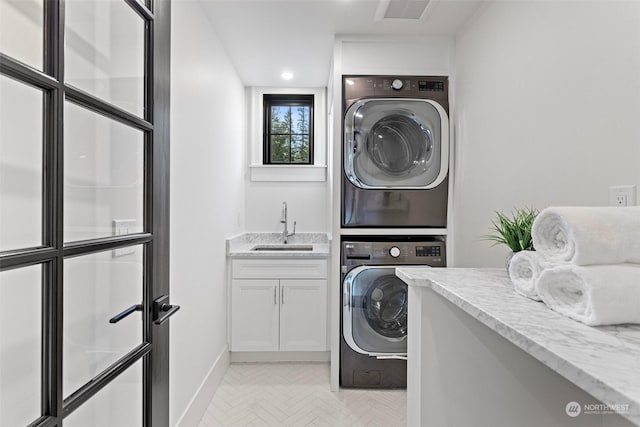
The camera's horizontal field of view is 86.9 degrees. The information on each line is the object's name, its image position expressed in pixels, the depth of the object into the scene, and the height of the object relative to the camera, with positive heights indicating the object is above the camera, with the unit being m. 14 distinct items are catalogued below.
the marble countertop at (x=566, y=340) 0.46 -0.23
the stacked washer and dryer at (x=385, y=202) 2.37 +0.06
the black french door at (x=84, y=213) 0.65 -0.01
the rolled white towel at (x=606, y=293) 0.67 -0.16
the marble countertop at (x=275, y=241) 2.87 -0.31
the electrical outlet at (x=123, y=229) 0.99 -0.06
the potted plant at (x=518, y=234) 1.07 -0.07
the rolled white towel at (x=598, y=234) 0.70 -0.05
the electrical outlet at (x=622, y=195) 1.03 +0.05
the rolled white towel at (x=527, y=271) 0.85 -0.16
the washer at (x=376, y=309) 2.38 -0.70
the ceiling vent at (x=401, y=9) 1.94 +1.20
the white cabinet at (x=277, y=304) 2.75 -0.78
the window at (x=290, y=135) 3.47 +0.77
